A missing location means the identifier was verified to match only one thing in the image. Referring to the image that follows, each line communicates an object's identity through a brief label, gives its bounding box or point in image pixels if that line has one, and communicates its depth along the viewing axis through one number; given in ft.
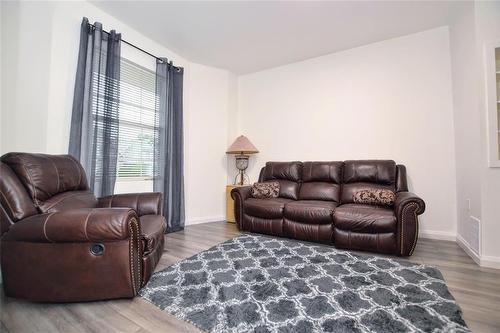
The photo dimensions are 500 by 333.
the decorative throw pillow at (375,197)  8.28
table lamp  12.37
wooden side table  12.11
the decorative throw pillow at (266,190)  10.60
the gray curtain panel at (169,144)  10.32
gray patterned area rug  4.08
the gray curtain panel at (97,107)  7.33
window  9.04
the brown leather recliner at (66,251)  4.37
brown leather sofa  7.21
